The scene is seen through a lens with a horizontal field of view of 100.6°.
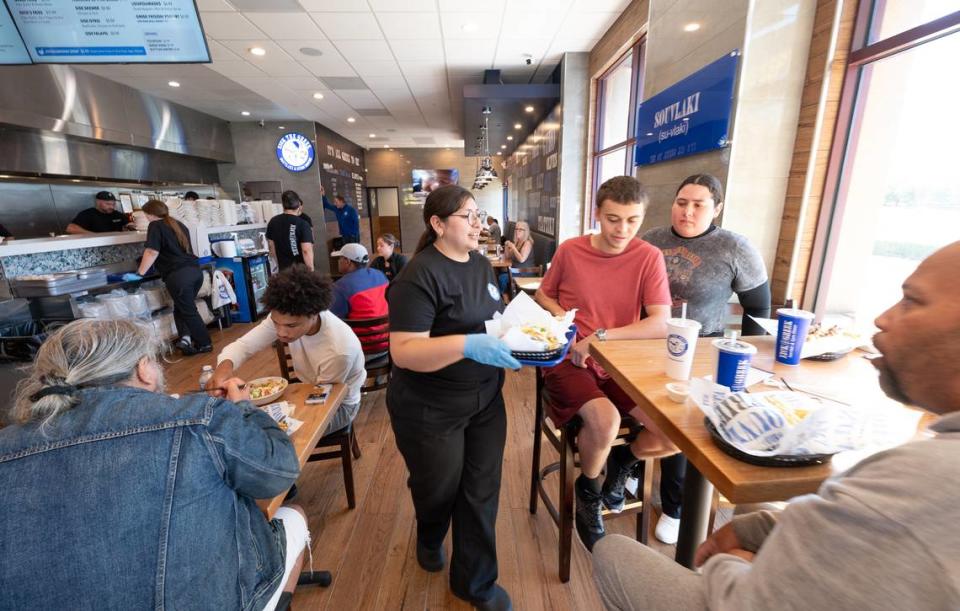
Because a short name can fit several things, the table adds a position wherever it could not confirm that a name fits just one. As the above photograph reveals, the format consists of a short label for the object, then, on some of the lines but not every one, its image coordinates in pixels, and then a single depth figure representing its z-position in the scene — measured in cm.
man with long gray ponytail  80
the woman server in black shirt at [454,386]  137
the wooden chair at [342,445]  217
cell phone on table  174
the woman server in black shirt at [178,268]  449
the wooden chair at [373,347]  296
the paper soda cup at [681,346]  116
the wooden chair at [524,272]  569
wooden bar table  76
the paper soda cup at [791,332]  125
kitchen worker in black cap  535
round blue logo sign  910
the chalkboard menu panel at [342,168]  973
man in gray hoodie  45
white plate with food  171
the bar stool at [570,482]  169
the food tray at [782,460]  78
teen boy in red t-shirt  167
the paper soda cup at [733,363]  105
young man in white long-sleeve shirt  195
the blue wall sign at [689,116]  241
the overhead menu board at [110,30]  262
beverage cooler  602
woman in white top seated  593
